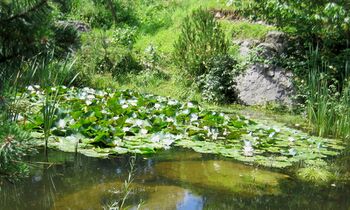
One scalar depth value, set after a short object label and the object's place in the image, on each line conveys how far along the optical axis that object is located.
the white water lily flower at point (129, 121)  5.67
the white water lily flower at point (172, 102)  6.99
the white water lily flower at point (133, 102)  6.68
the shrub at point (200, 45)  9.76
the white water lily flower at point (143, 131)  5.42
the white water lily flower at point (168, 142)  5.15
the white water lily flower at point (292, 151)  5.09
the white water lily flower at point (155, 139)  5.20
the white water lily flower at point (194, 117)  6.20
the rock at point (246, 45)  9.89
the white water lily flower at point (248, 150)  5.01
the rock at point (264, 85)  8.58
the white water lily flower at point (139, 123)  5.60
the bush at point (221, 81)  8.97
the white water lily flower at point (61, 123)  5.05
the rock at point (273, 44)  9.03
